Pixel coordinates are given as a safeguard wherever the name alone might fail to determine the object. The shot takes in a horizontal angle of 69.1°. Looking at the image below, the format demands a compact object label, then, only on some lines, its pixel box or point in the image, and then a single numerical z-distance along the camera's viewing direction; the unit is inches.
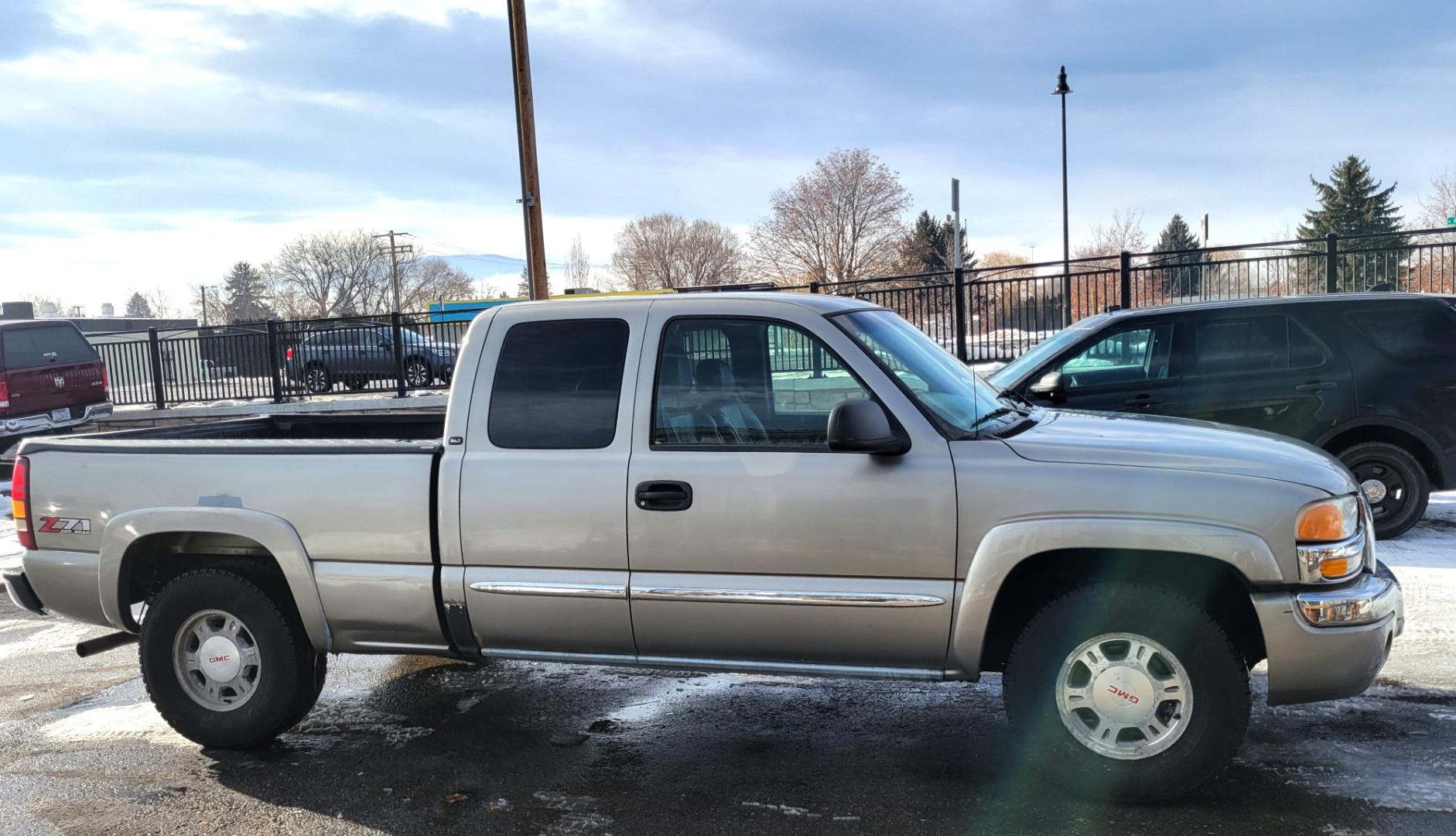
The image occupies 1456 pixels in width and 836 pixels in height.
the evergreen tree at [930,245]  2839.6
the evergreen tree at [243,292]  4645.7
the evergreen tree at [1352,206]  2539.4
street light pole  579.8
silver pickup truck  145.3
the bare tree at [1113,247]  2361.2
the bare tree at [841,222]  2348.7
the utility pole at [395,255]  3358.8
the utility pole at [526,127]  545.6
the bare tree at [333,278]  3663.9
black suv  292.0
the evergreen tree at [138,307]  5502.0
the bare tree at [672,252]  3120.1
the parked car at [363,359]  692.7
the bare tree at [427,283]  3735.2
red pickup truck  597.9
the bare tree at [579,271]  4128.0
